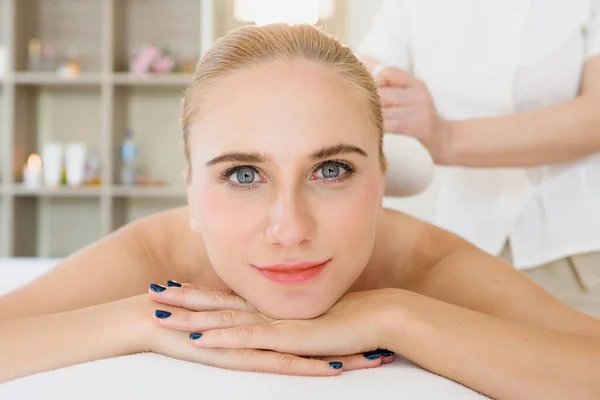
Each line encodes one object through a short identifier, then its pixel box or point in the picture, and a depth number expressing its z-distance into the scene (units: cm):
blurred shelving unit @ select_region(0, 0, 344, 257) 395
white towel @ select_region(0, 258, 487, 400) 68
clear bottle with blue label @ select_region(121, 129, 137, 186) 385
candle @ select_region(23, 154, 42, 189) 383
